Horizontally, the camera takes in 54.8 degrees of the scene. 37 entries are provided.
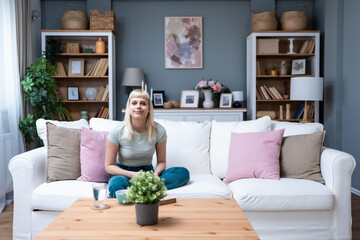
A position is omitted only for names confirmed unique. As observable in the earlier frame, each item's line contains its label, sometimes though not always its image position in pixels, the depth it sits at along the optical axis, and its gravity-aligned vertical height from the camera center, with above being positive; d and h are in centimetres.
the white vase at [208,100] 494 -11
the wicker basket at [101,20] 479 +101
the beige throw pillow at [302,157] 257 -49
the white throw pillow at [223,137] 285 -38
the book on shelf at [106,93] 489 +1
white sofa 231 -71
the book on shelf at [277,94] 499 -3
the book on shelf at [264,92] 497 -1
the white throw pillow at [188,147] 284 -45
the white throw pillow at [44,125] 273 -25
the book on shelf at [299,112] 492 -29
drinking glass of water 175 -52
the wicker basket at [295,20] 483 +99
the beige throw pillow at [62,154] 256 -45
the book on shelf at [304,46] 495 +65
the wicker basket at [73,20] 475 +101
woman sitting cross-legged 234 -35
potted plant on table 151 -45
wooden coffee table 143 -59
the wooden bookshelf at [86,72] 477 +30
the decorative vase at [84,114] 489 -29
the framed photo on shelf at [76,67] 495 +38
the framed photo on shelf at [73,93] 500 +1
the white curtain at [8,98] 353 -4
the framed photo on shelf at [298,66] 499 +36
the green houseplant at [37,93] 381 +1
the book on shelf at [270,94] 498 -3
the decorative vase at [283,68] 507 +34
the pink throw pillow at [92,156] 254 -46
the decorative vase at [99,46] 486 +66
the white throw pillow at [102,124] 288 -26
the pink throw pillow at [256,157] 258 -49
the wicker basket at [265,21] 483 +98
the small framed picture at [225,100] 497 -11
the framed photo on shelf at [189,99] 504 -9
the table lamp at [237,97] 499 -7
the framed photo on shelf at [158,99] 507 -9
